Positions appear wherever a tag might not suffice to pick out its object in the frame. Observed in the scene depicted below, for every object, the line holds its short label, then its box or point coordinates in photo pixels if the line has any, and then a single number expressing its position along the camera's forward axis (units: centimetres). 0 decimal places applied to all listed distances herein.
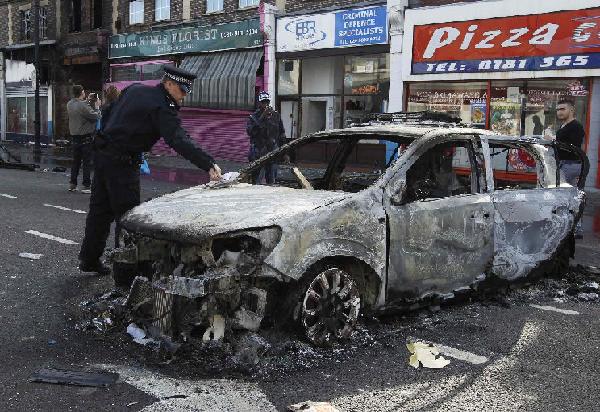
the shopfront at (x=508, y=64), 1307
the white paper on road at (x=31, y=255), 657
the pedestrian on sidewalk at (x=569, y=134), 800
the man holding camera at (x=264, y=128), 1187
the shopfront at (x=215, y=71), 1955
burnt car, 380
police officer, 517
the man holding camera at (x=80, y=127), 1160
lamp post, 2086
